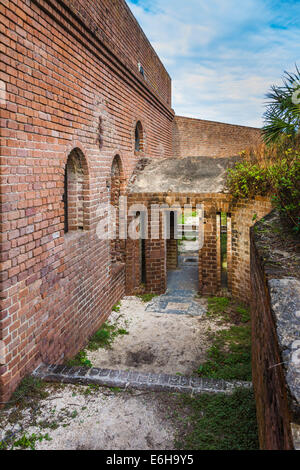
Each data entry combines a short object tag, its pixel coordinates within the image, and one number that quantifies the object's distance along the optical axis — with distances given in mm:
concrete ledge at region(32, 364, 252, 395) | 3949
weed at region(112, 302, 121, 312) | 7871
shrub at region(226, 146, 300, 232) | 4543
